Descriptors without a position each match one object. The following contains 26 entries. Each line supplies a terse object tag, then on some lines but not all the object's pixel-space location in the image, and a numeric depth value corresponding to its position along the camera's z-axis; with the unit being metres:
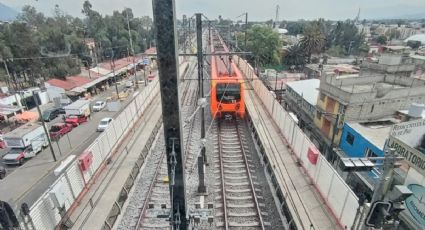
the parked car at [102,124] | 21.85
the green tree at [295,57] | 47.94
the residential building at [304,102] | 21.03
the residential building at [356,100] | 16.77
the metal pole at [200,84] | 8.38
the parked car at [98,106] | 27.59
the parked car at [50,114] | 24.48
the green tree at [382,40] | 78.88
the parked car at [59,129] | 20.23
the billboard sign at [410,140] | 9.97
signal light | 4.22
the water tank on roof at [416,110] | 13.69
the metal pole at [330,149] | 17.24
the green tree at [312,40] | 45.57
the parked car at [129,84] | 37.38
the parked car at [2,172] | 15.40
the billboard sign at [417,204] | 9.24
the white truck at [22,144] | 16.75
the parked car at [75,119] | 23.14
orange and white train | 15.59
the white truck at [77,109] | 23.98
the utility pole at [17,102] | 25.90
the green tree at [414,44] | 68.00
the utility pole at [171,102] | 3.41
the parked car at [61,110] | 26.46
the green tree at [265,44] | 46.03
